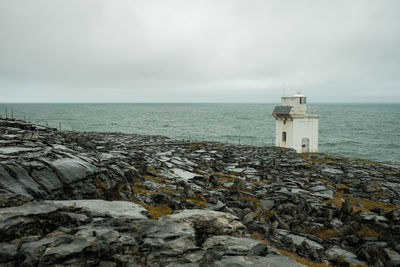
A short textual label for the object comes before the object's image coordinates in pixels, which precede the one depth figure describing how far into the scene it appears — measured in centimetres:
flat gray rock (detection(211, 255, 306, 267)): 738
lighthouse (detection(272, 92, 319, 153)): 4403
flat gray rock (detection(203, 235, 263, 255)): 814
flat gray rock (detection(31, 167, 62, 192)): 1102
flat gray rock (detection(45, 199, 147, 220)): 941
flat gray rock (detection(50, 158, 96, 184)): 1206
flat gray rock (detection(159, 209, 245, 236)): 961
